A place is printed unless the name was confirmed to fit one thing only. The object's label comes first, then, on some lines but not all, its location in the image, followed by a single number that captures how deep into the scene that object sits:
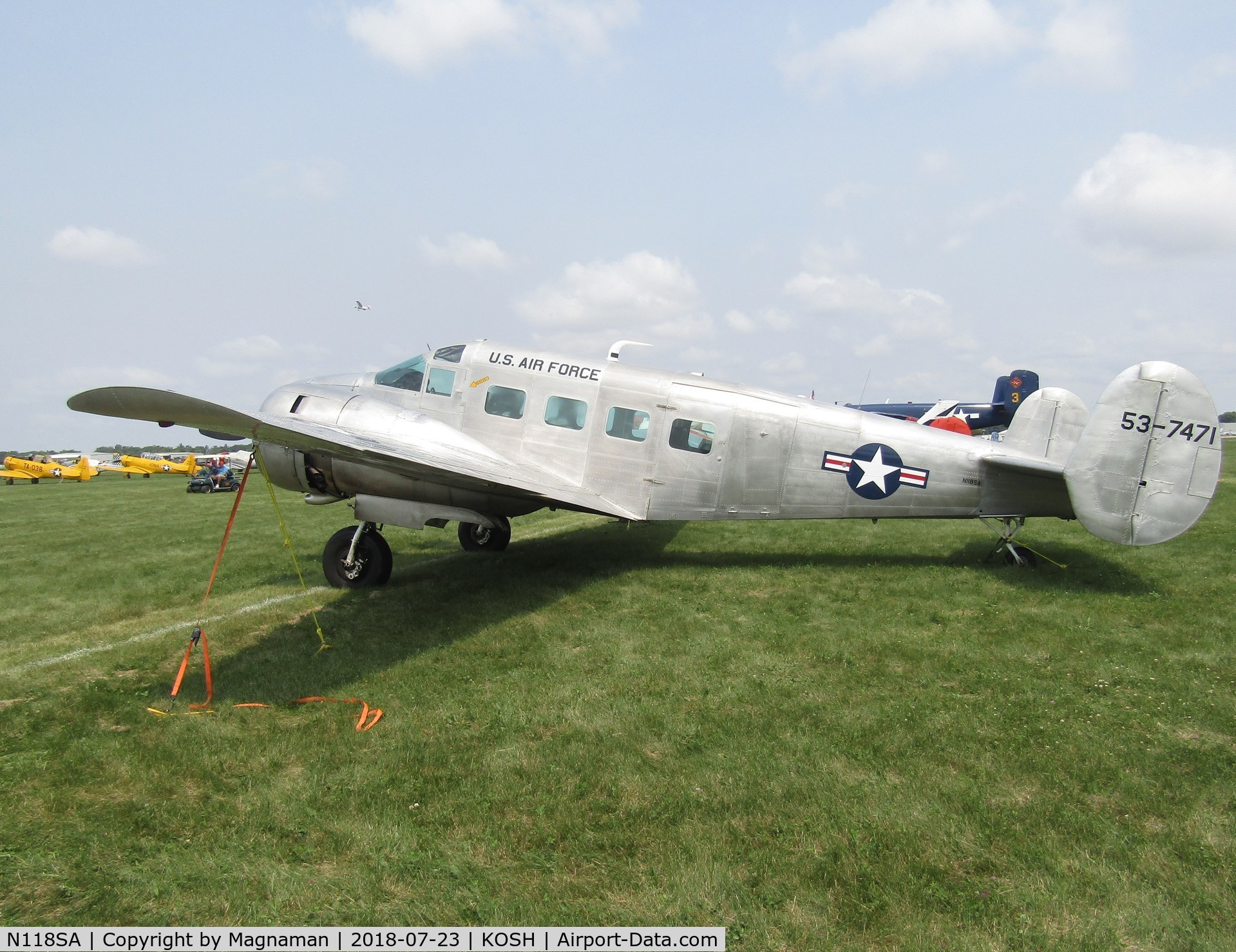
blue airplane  35.88
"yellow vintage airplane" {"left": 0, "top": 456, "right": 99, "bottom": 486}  42.12
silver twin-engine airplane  7.89
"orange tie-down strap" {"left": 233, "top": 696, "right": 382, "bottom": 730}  5.21
